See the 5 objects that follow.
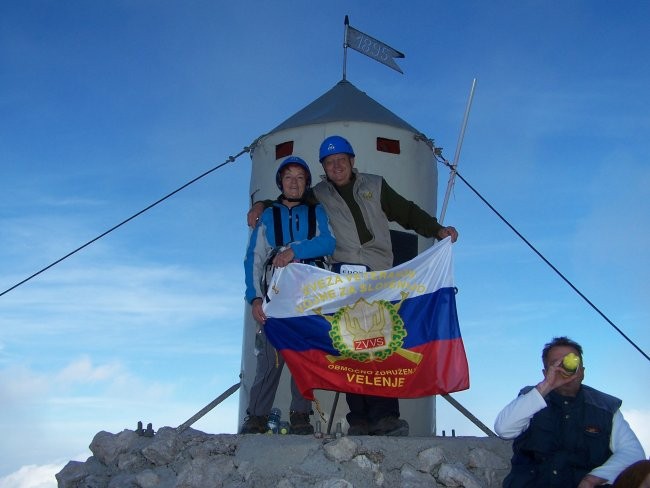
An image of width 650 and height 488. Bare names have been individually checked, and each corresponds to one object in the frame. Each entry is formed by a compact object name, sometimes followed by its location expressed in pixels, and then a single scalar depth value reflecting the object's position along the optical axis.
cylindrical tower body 7.81
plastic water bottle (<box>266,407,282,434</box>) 6.30
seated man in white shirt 4.15
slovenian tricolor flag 6.25
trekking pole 6.80
